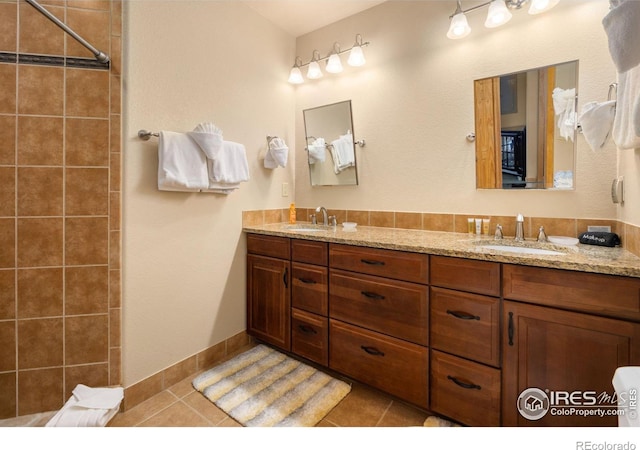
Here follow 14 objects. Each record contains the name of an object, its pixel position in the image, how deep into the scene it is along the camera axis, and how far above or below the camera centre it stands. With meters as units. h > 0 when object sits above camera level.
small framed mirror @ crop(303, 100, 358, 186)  2.24 +0.65
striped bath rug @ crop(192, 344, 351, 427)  1.45 -0.95
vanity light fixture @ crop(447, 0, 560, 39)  1.47 +1.15
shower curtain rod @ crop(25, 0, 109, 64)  1.11 +0.83
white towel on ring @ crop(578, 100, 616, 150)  1.27 +0.47
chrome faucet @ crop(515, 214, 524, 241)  1.56 -0.02
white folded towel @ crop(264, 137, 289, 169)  2.19 +0.54
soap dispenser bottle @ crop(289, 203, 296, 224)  2.41 +0.09
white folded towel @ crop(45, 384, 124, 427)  1.32 -0.88
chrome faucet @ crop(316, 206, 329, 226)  2.23 +0.09
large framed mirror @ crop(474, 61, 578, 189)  1.51 +0.54
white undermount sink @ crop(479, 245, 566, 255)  1.37 -0.13
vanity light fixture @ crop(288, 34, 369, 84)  2.06 +1.26
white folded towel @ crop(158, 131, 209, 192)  1.56 +0.34
